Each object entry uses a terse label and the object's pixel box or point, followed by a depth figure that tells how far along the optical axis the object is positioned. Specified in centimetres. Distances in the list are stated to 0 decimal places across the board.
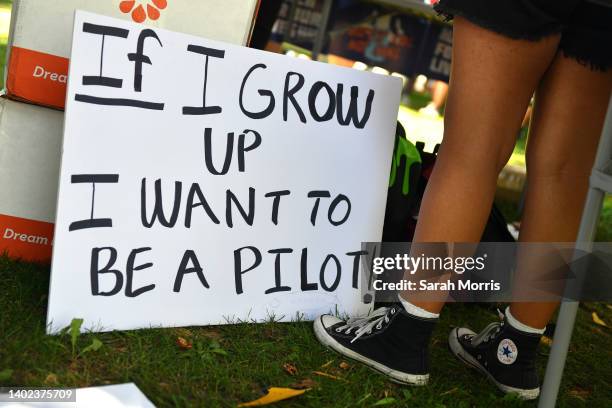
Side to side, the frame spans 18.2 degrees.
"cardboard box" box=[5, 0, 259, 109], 374
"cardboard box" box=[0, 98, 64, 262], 380
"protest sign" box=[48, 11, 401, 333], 360
